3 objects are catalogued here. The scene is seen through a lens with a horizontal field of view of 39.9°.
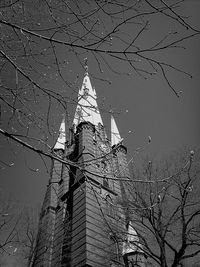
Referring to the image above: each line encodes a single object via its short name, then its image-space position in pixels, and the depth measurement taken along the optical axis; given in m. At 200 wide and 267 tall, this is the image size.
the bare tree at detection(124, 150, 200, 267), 10.73
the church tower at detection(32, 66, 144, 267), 15.69
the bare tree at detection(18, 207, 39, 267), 18.51
